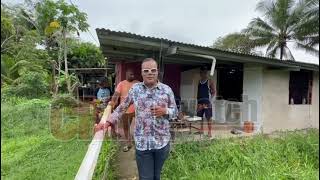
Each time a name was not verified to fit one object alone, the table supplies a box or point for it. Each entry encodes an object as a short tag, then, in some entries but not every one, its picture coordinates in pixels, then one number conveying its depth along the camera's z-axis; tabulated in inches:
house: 142.1
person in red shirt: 96.2
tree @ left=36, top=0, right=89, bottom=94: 213.9
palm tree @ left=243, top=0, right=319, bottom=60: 281.8
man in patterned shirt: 52.5
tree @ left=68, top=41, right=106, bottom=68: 373.7
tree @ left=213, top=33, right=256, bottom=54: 380.0
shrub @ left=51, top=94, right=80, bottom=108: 156.1
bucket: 147.2
